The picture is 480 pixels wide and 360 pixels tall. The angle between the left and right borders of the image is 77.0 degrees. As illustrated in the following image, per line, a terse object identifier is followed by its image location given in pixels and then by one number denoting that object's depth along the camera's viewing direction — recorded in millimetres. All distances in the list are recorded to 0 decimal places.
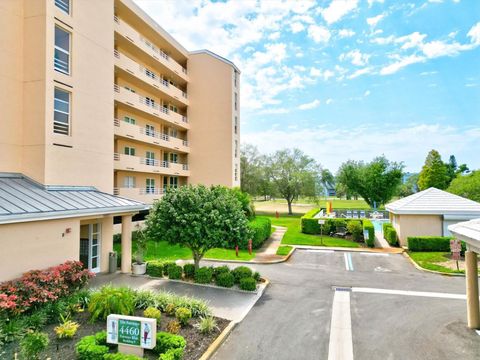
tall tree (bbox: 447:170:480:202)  33812
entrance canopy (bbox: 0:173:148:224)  10392
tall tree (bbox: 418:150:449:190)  58566
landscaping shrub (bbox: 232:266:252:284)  13821
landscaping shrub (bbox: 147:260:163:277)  14945
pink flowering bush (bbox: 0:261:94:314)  8953
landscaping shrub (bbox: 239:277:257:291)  12992
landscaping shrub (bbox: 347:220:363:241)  25828
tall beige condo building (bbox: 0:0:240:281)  11438
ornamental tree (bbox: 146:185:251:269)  13703
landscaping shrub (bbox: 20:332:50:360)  6953
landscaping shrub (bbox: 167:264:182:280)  14453
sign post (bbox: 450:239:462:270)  16783
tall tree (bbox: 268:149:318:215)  49062
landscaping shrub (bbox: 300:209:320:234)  28953
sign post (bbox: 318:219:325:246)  25672
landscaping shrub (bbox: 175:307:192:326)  9398
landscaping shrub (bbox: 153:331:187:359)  7617
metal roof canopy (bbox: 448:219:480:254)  8023
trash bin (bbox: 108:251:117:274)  15570
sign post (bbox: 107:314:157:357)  7293
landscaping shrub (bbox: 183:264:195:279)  14688
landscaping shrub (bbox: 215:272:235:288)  13422
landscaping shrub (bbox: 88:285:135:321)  9266
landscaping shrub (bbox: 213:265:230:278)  14147
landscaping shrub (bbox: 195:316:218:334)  9034
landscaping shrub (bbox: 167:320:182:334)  8712
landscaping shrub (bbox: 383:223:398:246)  24120
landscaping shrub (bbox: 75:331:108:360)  7141
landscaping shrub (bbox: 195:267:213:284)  13852
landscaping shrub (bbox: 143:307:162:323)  9406
